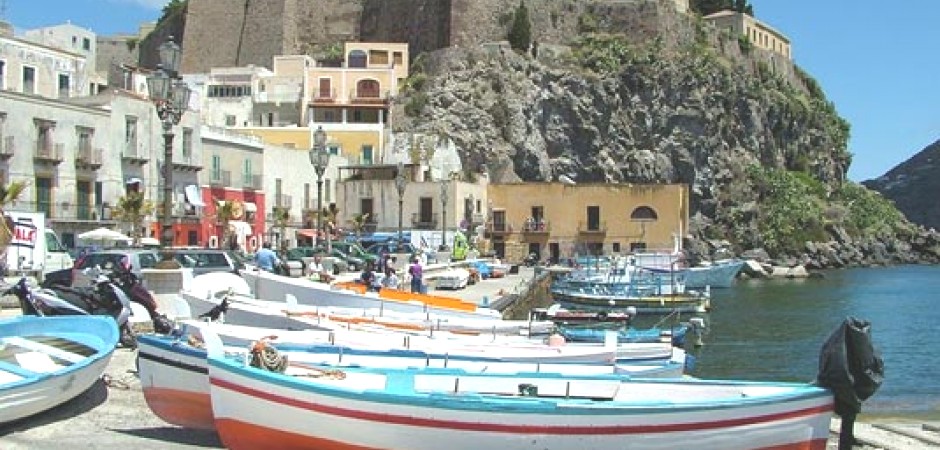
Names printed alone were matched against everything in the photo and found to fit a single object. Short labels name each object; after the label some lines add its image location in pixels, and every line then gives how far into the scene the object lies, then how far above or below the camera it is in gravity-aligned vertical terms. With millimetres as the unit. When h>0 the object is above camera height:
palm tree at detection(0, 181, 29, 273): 33531 +62
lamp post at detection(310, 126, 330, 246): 28766 +1271
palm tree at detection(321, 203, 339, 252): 49300 -858
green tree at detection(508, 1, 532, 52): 79312 +12812
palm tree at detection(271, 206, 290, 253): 50562 -879
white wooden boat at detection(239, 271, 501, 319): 21344 -2003
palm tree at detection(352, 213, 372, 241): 57944 -1215
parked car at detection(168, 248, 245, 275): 25341 -1546
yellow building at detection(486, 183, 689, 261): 66688 -851
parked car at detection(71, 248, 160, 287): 22719 -1401
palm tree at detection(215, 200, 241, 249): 45375 -752
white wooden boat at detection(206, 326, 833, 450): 9242 -1913
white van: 25719 -1389
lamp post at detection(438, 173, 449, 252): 56625 -845
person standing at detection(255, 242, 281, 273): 25019 -1467
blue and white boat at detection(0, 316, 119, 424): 10578 -1836
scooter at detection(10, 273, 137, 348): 14539 -1479
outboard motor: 9984 -1529
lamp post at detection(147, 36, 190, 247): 16953 +1645
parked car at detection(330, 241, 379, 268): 42050 -2082
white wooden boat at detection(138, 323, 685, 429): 10958 -1806
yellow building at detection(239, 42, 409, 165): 65812 +6967
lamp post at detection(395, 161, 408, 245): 39903 +732
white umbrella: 34862 -1340
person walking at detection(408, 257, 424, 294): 30719 -2219
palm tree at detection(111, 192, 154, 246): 39656 -538
